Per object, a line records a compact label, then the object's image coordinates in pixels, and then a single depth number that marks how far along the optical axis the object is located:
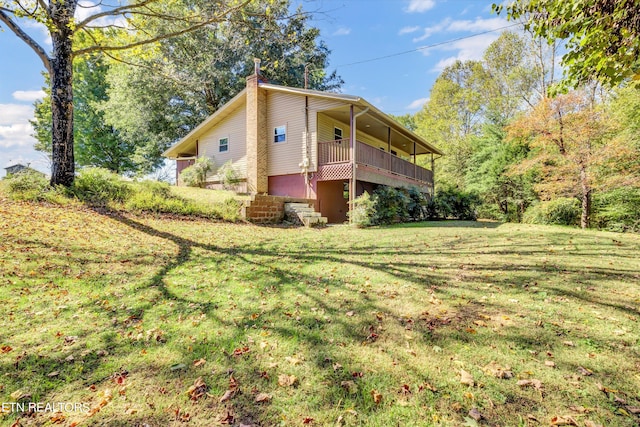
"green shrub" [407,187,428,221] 14.37
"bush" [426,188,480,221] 16.19
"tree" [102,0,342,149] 20.53
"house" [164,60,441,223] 12.82
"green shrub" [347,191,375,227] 10.81
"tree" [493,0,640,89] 3.76
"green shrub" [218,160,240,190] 14.83
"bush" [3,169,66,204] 7.02
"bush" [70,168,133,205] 7.99
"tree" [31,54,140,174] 26.81
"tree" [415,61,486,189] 25.00
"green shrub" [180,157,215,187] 15.78
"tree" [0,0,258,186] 7.46
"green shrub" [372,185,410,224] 11.53
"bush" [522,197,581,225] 13.30
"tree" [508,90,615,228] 11.81
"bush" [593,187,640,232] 12.45
